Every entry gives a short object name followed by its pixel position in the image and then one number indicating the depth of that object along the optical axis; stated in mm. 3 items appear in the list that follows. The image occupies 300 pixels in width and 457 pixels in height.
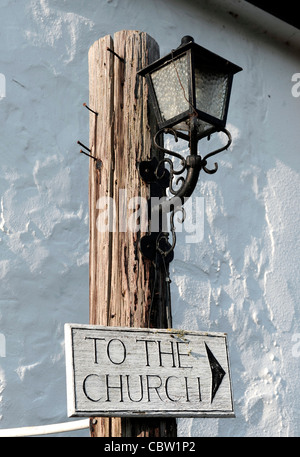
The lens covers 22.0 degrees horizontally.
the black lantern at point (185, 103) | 2014
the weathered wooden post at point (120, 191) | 2008
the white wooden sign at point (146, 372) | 1771
